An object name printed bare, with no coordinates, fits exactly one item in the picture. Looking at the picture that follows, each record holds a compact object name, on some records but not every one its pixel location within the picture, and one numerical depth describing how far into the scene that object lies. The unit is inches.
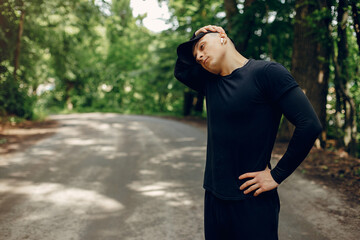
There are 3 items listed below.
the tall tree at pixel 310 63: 328.5
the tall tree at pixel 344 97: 288.5
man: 60.1
